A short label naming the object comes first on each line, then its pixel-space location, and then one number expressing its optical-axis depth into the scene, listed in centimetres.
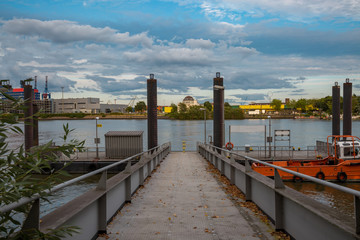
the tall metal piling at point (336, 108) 3826
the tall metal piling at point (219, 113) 2795
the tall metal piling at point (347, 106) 3656
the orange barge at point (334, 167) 2312
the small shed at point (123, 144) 3047
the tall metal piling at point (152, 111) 2938
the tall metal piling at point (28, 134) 3371
